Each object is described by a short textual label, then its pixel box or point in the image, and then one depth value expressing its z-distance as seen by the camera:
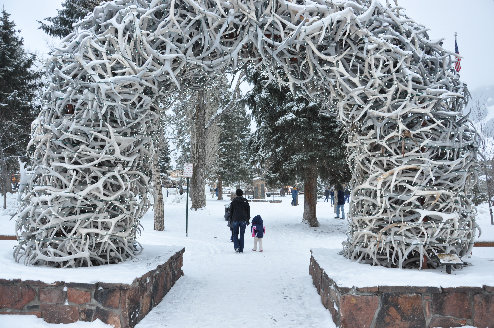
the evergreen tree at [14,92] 20.03
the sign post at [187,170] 12.36
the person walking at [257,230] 9.69
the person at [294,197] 28.29
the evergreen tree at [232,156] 35.59
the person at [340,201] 17.21
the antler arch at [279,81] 4.39
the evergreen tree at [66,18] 14.07
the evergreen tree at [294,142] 13.52
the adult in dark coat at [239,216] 9.55
